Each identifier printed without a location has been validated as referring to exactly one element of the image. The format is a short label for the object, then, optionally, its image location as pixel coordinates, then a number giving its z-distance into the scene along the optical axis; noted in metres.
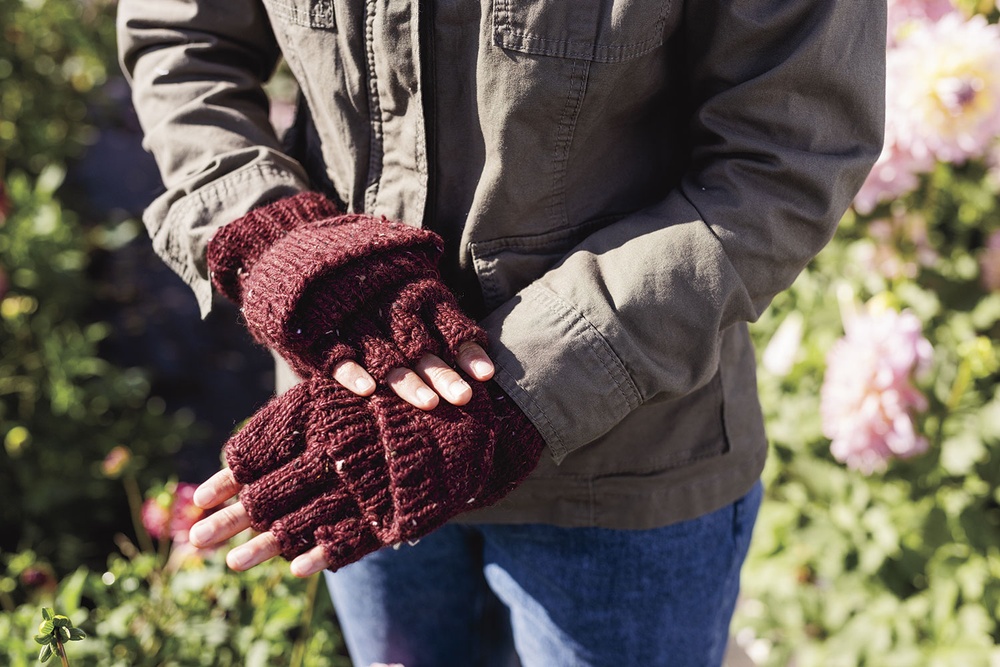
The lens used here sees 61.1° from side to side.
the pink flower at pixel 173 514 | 1.61
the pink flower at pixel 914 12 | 1.79
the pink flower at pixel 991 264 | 1.88
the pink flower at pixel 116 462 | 1.73
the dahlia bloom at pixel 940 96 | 1.65
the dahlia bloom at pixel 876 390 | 1.72
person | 0.90
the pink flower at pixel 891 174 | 1.73
